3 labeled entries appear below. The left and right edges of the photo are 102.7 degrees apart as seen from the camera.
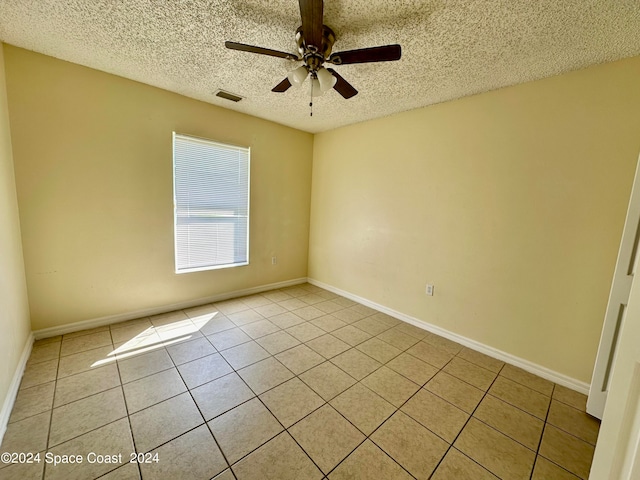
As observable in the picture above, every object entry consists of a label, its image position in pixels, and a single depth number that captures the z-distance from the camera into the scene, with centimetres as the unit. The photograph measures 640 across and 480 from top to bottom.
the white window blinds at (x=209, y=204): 301
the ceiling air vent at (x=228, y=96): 274
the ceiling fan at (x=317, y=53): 138
